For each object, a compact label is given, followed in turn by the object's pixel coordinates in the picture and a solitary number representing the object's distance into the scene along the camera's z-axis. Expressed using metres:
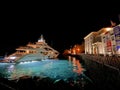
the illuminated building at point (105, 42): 14.63
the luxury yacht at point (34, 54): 22.47
